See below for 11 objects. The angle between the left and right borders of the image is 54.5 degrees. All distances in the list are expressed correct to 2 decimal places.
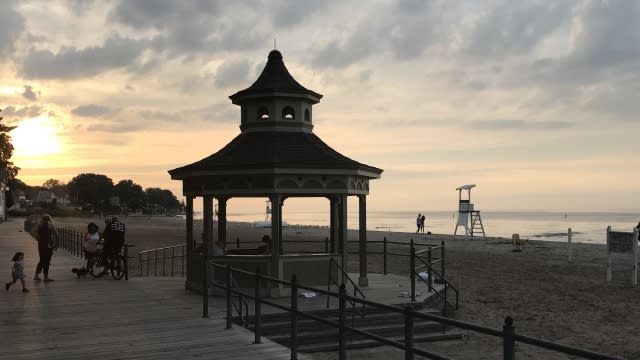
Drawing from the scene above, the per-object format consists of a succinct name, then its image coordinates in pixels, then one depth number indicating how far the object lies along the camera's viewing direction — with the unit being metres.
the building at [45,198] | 149.14
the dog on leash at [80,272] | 15.30
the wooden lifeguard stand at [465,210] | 44.88
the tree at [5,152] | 57.52
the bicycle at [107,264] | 15.02
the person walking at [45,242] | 14.32
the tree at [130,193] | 179.38
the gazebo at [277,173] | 12.90
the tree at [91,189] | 164.12
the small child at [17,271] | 12.81
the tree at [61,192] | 188.31
